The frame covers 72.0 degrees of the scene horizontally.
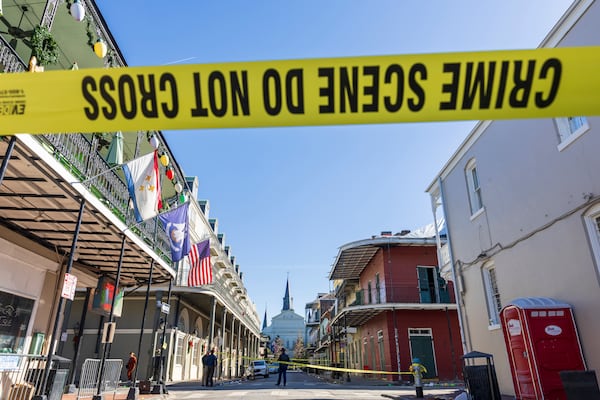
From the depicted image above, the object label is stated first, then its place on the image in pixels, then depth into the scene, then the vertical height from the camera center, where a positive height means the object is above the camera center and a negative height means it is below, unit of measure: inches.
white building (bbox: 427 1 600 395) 304.0 +128.1
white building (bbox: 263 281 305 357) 5383.9 +464.0
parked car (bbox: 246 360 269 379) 1294.3 -11.0
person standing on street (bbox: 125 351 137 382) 670.2 -4.5
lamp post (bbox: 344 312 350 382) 922.6 +4.3
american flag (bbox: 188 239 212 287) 613.1 +141.4
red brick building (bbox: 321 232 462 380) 864.9 +115.1
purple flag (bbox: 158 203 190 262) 497.7 +155.0
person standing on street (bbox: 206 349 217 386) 711.1 +0.3
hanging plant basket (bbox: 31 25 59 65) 304.2 +224.9
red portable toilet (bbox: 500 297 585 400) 297.1 +12.8
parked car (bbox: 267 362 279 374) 1839.3 -28.0
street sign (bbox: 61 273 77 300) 293.0 +51.7
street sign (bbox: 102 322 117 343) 386.8 +28.3
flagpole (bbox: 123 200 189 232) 399.7 +125.1
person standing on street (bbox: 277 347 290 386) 743.3 +3.8
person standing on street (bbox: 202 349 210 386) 717.3 -14.4
